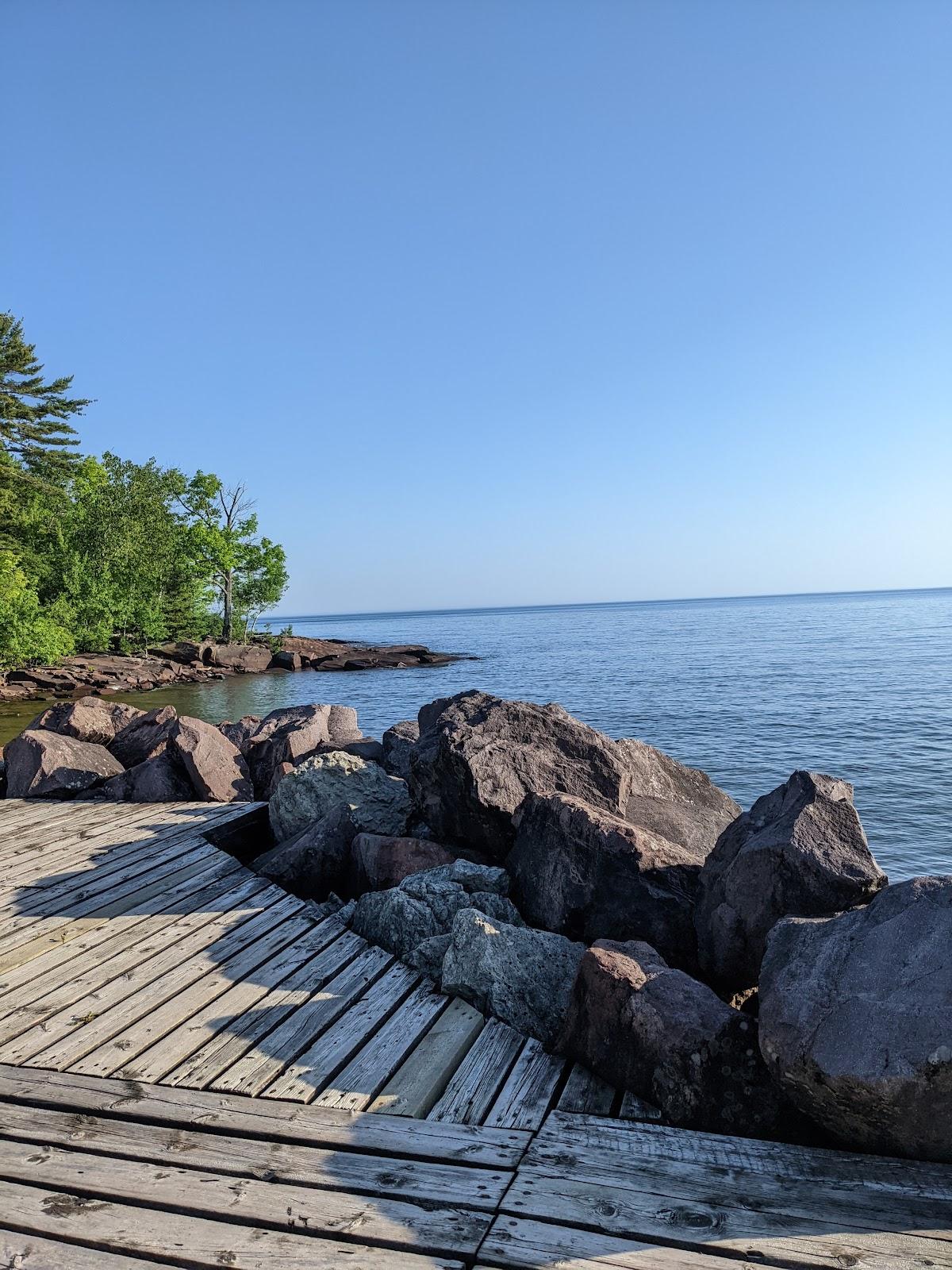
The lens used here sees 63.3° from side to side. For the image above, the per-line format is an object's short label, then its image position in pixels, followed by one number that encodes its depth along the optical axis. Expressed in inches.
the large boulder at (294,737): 386.6
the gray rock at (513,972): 159.3
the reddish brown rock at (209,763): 345.4
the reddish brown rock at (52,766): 357.7
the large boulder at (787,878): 168.4
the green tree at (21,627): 1365.7
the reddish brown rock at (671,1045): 127.6
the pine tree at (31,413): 1628.9
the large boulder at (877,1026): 109.9
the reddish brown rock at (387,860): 231.6
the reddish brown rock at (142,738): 407.8
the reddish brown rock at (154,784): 348.2
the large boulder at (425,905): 192.4
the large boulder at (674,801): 291.1
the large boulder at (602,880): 201.9
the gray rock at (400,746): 372.5
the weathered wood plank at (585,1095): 131.1
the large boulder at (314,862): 247.8
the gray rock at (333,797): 288.4
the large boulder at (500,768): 247.0
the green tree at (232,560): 2228.1
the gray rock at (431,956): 179.5
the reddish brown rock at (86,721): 430.9
